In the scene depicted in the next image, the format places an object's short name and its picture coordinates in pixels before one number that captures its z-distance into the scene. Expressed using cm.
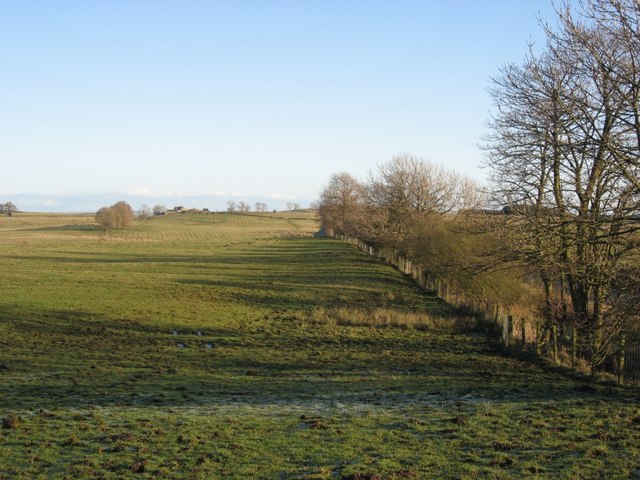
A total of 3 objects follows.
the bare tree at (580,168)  1384
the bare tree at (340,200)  10287
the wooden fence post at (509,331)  2516
